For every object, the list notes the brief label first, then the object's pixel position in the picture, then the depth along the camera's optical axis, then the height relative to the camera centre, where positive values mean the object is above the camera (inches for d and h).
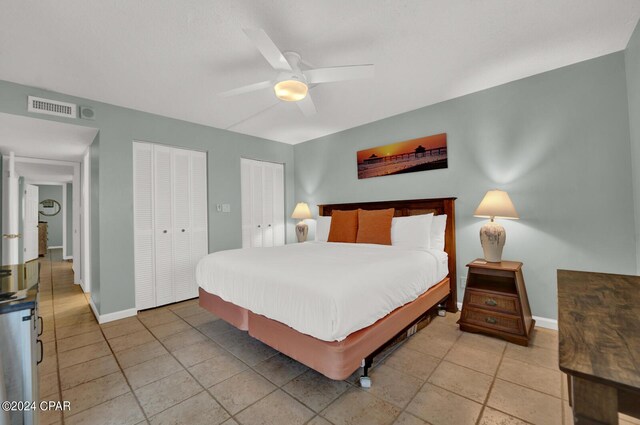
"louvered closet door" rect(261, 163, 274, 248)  191.0 +10.3
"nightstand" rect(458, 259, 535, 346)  95.2 -33.8
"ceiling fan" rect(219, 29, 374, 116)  75.9 +43.1
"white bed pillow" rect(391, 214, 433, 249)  121.3 -8.2
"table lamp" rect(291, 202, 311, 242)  185.3 +0.4
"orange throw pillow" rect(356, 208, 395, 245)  132.2 -6.1
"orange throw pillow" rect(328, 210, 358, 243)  146.6 -6.3
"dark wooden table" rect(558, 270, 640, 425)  23.4 -14.2
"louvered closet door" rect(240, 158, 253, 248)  178.2 +10.6
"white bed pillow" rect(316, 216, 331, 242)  161.6 -7.2
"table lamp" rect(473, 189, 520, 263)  102.7 -1.7
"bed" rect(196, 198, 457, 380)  64.4 -23.1
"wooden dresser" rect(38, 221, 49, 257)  322.7 -18.5
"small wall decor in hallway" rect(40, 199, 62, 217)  355.9 +21.4
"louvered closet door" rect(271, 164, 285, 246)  198.5 +8.3
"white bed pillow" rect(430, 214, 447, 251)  123.0 -8.6
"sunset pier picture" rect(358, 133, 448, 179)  134.0 +30.7
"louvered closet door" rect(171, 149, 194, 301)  147.7 -3.0
